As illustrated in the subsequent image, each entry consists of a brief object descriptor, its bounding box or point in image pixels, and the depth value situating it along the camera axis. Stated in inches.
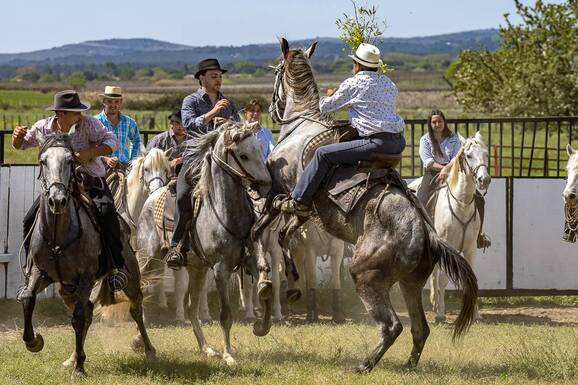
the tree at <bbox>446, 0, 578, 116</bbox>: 1529.4
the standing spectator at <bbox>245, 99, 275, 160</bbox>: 576.5
